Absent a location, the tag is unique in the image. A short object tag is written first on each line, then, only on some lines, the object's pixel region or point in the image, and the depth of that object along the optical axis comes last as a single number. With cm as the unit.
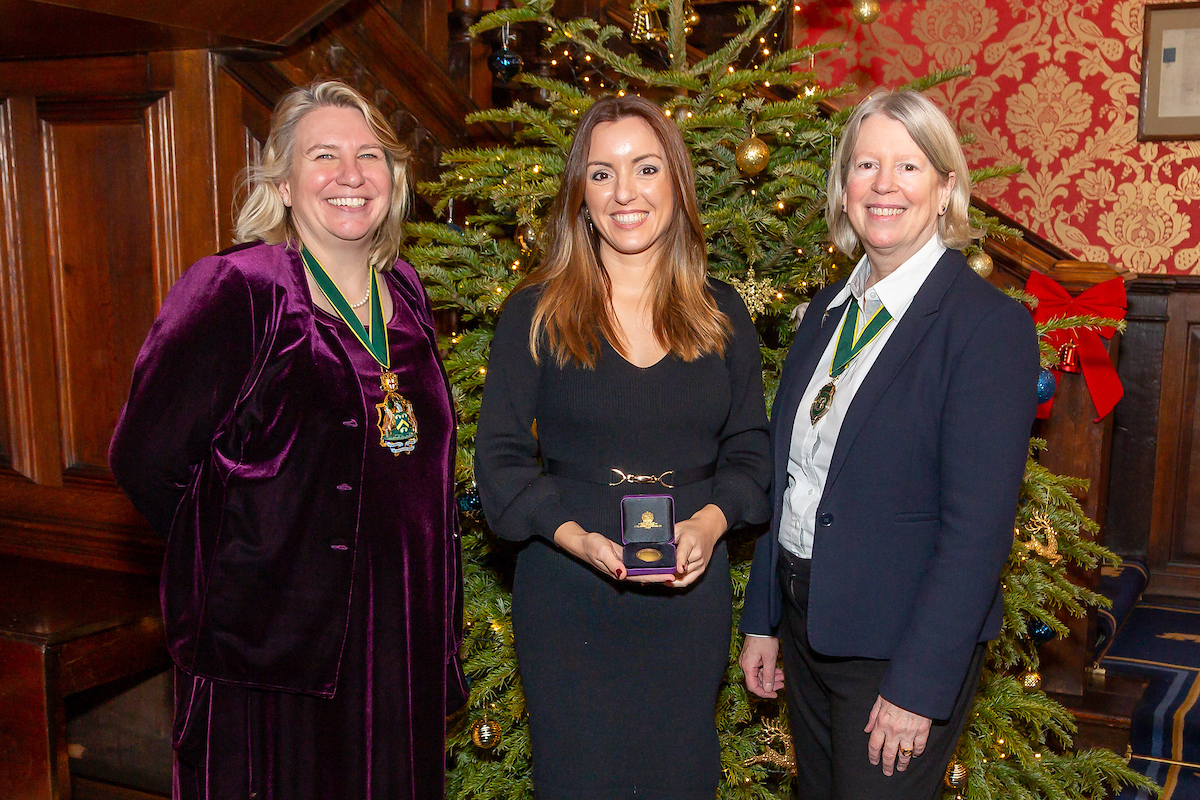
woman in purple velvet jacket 163
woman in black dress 170
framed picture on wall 401
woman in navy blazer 142
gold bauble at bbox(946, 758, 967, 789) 223
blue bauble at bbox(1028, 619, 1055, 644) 246
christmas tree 223
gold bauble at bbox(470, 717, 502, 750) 234
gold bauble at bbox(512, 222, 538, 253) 227
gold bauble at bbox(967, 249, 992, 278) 237
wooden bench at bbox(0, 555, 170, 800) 230
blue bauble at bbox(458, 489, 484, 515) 235
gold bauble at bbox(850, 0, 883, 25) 259
